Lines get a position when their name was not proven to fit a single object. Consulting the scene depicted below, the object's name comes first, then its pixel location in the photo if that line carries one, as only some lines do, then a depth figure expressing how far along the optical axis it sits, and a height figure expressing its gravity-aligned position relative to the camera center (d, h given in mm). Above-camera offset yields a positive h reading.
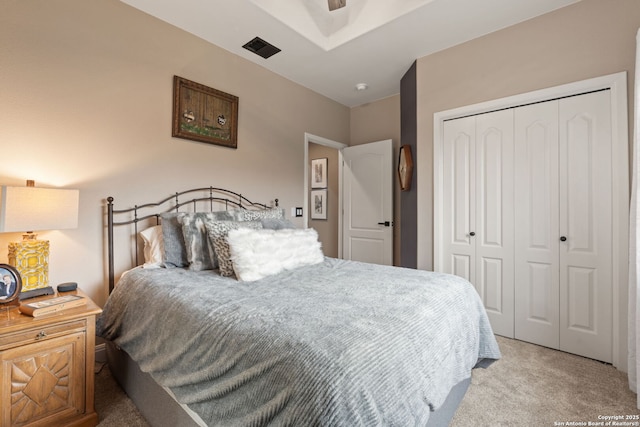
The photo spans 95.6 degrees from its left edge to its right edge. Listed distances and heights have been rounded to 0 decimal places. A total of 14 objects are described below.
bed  871 -462
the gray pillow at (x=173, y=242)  2078 -213
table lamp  1519 -43
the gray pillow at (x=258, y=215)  2439 -19
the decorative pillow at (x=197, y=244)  2035 -223
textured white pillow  1792 -260
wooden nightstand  1287 -738
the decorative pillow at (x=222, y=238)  1887 -171
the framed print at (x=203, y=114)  2529 +925
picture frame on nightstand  1436 -353
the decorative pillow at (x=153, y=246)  2076 -247
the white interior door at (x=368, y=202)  3879 +146
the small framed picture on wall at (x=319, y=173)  5008 +698
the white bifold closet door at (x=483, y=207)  2639 +52
